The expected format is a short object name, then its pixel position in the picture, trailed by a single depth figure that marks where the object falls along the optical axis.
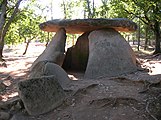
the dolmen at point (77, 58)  3.19
